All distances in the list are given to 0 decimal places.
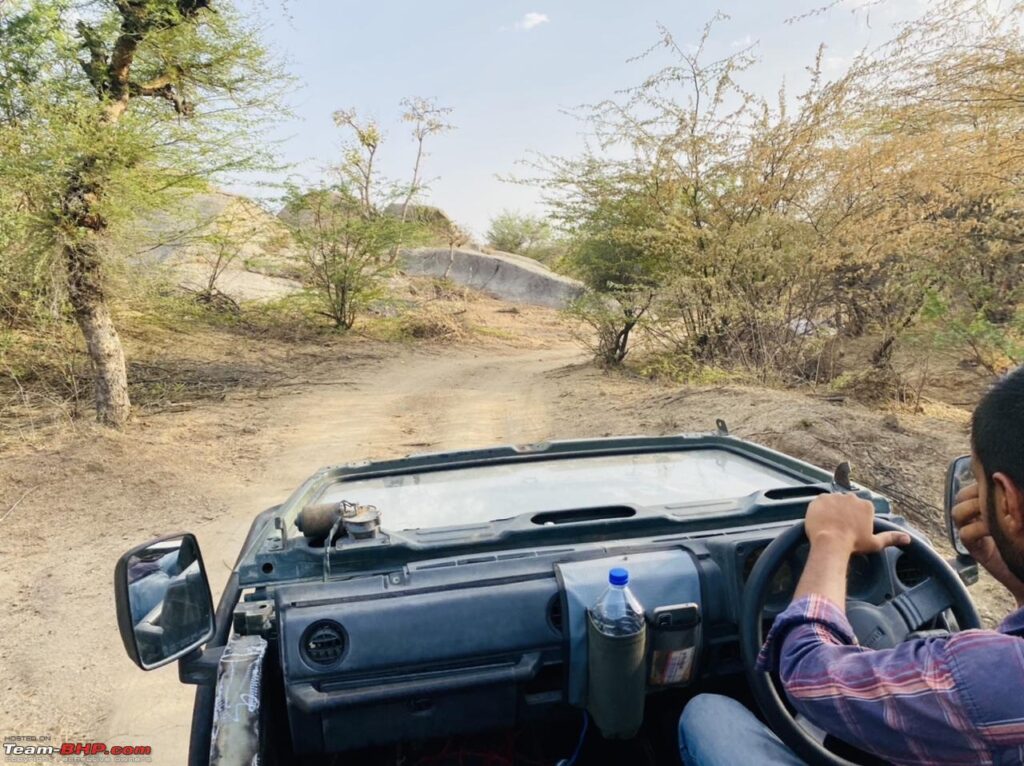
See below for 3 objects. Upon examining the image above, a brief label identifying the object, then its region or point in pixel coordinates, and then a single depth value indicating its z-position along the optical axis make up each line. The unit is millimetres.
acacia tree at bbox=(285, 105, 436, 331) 16094
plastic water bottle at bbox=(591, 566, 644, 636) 1667
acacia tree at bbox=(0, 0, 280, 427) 6848
